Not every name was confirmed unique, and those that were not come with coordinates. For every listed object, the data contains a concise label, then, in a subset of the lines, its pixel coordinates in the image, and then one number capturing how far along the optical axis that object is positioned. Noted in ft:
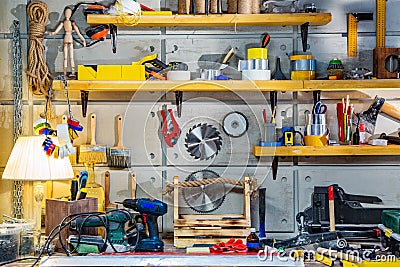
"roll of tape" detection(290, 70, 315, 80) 9.88
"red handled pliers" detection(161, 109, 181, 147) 10.20
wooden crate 9.16
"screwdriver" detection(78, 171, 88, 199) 9.12
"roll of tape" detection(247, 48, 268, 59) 9.73
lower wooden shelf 9.60
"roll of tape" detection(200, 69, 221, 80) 9.63
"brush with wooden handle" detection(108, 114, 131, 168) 10.14
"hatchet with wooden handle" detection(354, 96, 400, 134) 10.00
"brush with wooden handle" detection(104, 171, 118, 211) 10.09
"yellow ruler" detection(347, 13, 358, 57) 10.14
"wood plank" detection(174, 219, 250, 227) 9.24
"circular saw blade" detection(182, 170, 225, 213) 9.96
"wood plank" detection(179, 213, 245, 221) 9.67
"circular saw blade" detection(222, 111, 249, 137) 10.20
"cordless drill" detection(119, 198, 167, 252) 8.57
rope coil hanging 9.95
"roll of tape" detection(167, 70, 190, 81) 9.55
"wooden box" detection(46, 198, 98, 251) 8.79
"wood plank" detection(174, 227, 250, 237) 9.18
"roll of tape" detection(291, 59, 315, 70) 9.87
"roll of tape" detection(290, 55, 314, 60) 9.87
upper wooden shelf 9.70
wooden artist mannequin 10.02
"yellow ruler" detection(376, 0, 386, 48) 10.09
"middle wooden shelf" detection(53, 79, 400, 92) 9.49
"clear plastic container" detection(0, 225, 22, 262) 8.12
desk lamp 9.18
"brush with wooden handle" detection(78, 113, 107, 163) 10.04
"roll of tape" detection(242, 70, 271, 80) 9.61
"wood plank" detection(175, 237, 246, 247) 9.09
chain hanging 10.03
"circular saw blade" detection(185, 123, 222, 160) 10.11
